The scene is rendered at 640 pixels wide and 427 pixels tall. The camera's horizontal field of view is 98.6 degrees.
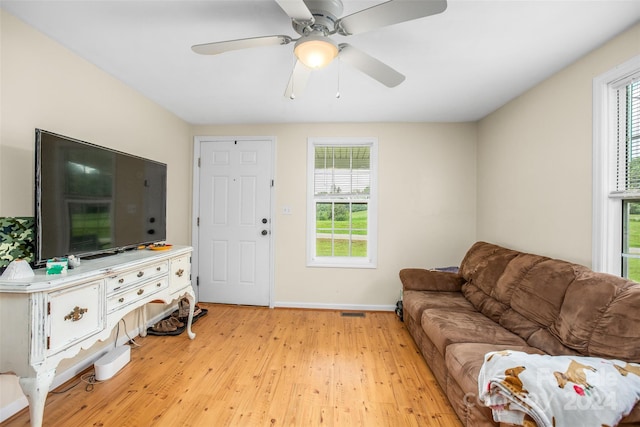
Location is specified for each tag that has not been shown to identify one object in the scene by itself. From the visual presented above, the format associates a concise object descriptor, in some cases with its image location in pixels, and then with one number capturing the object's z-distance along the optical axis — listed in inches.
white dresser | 53.2
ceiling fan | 48.0
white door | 144.2
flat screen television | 63.7
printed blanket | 43.2
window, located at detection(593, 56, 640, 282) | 70.6
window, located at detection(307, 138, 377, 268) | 142.9
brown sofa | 56.1
